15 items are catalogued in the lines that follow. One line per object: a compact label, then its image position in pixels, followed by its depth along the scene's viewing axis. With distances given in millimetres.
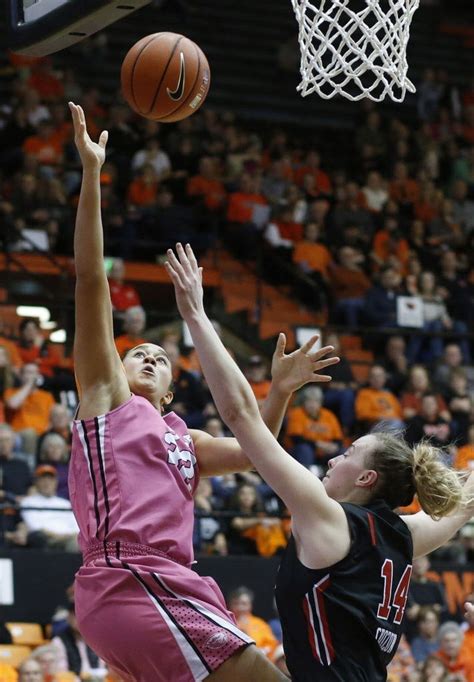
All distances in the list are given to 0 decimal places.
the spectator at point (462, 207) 14961
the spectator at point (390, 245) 13852
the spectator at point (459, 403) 11461
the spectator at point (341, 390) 11359
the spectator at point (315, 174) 14262
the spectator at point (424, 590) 9586
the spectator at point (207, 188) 13281
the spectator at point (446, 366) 12125
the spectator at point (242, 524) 9422
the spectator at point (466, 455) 10859
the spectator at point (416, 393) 11594
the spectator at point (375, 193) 14438
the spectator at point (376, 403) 11328
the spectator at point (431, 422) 11024
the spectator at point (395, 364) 11891
